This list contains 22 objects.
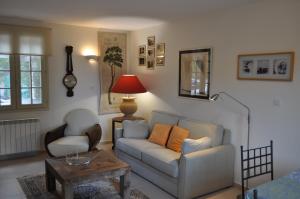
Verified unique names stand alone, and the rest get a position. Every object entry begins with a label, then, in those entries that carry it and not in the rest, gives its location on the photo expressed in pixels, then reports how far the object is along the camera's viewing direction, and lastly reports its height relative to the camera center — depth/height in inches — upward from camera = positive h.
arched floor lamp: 138.2 -9.0
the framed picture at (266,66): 120.9 +7.3
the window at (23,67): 178.5 +8.6
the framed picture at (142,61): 216.7 +15.8
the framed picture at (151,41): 204.5 +29.9
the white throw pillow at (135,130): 177.9 -32.5
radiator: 178.5 -38.4
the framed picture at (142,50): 215.7 +24.5
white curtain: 175.9 +27.0
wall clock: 200.4 +2.3
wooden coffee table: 111.7 -40.0
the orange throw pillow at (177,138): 150.8 -32.0
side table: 202.5 -29.1
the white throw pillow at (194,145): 129.7 -31.5
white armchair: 170.1 -37.8
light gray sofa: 127.4 -42.0
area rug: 131.6 -55.6
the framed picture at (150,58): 205.7 +17.3
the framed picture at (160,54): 195.5 +19.5
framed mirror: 161.5 +5.1
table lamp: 199.3 -6.3
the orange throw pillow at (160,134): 161.3 -32.4
